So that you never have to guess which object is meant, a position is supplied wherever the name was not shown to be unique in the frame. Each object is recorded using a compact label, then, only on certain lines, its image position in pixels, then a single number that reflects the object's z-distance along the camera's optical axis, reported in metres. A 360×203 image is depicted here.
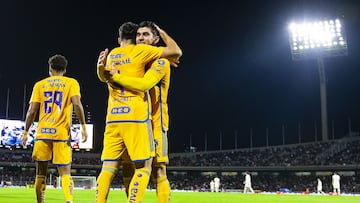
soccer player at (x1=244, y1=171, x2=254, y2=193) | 34.00
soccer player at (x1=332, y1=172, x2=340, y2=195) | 34.22
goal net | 41.60
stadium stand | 54.03
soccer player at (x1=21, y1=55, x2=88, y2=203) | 6.99
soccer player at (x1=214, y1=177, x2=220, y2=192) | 40.17
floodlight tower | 47.31
